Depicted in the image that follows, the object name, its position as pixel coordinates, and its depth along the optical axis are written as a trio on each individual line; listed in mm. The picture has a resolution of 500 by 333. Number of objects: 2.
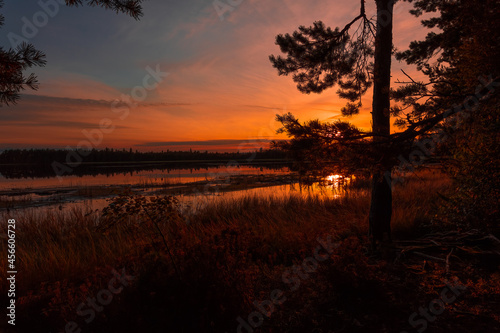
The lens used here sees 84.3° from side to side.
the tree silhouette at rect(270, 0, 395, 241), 5094
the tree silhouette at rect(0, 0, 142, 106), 3450
